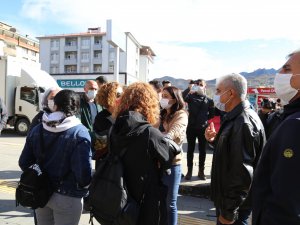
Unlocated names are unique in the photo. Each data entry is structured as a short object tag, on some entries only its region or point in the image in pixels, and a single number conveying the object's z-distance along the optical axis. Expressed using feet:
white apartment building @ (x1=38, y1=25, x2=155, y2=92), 262.88
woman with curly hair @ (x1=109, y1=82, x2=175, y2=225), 7.48
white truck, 45.93
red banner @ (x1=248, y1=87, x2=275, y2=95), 82.78
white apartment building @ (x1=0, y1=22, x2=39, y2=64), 261.24
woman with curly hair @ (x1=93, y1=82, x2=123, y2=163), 12.22
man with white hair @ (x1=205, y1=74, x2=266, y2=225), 8.47
